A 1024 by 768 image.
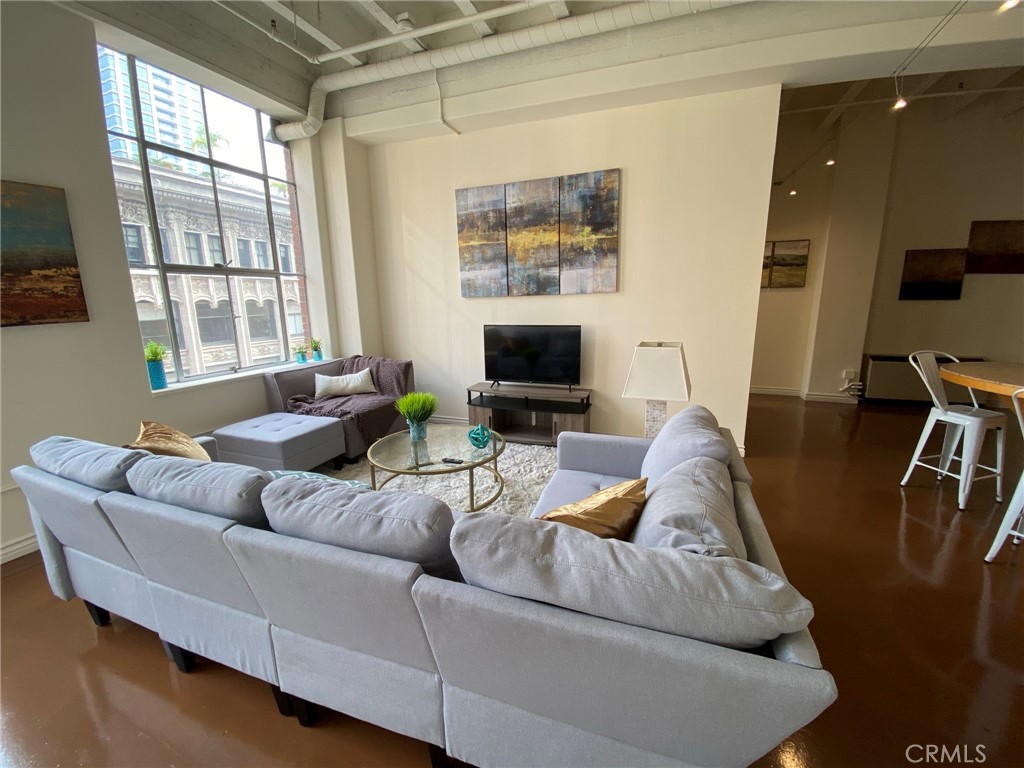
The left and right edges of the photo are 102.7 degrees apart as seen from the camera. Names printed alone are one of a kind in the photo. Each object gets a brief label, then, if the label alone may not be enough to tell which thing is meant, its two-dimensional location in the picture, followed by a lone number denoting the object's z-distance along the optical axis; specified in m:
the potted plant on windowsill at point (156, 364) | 3.11
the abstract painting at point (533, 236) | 3.96
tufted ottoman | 3.05
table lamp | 2.24
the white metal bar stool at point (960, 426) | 2.62
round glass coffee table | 2.50
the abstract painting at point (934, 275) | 4.95
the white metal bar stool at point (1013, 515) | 2.07
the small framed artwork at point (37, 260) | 2.33
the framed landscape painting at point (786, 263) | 5.54
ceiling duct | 2.97
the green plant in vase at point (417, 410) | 2.65
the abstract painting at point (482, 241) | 4.15
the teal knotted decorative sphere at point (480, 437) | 2.81
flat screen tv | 4.05
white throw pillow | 4.07
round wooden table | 2.35
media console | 3.91
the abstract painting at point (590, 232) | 3.77
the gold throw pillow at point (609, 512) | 1.23
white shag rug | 2.85
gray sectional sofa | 0.85
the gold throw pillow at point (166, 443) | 1.87
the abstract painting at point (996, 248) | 4.76
